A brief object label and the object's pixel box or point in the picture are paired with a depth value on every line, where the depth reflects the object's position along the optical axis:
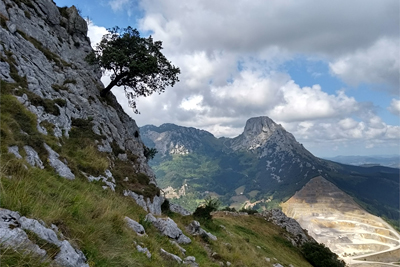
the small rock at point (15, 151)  9.50
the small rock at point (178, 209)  30.84
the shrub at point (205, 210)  25.87
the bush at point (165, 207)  23.53
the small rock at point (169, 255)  8.71
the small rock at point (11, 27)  25.28
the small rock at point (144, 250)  7.51
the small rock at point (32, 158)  10.40
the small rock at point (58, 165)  12.00
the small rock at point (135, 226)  9.19
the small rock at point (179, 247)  10.69
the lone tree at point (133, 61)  30.39
